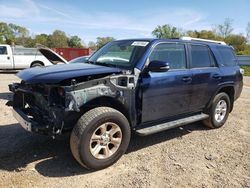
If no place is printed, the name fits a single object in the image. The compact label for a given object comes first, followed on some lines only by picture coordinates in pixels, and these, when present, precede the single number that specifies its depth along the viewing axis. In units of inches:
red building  614.1
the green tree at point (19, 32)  2321.5
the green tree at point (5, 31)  2337.0
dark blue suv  99.0
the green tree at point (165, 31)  2039.3
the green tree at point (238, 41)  1440.7
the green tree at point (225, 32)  1870.2
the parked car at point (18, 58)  445.9
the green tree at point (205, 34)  1689.0
